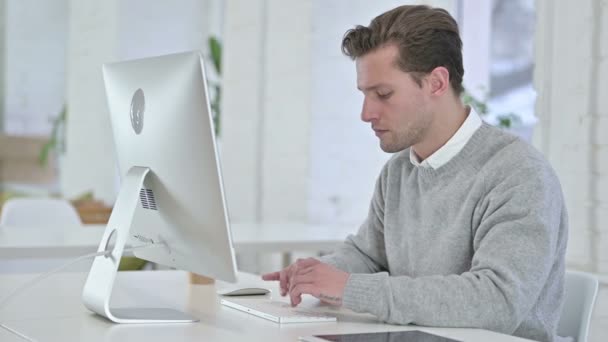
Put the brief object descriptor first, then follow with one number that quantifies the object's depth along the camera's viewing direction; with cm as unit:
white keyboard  332
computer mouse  360
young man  328
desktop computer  324
